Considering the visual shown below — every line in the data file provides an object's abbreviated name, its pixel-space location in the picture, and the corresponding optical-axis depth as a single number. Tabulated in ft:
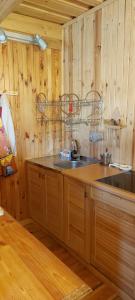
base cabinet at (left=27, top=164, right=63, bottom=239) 7.34
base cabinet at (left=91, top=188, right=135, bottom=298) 4.93
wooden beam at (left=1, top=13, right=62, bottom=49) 7.73
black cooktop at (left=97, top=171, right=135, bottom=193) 5.39
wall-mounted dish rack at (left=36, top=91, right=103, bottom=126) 8.07
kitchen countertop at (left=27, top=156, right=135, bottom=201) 5.09
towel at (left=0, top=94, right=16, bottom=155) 7.77
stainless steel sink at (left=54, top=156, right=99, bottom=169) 8.14
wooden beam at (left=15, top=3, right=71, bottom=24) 7.41
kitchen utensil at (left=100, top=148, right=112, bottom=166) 7.48
